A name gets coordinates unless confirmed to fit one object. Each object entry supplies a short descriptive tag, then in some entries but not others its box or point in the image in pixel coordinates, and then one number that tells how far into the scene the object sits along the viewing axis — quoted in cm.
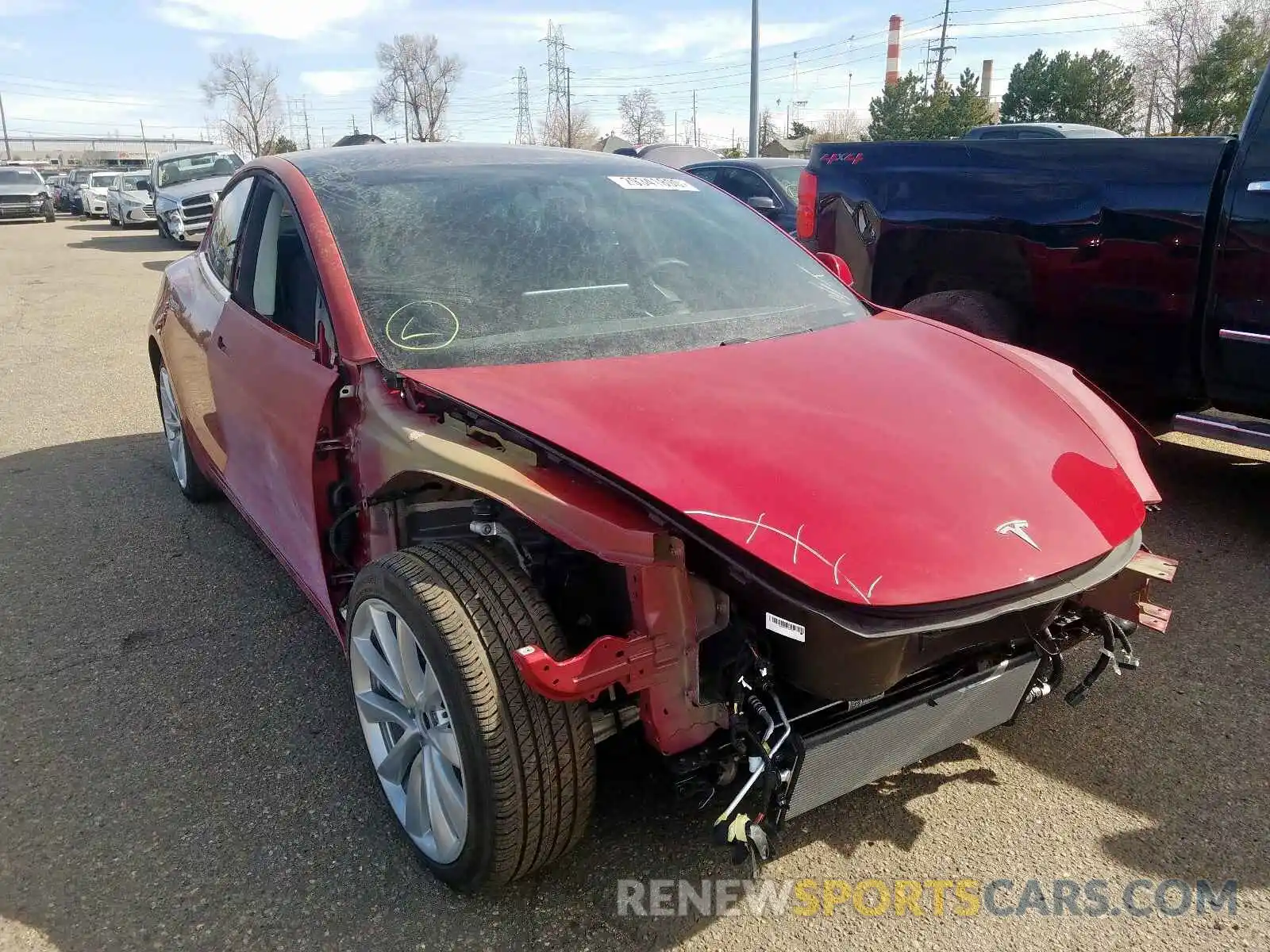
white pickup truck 1869
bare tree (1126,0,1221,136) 4119
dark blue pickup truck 379
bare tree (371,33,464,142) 6266
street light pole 2620
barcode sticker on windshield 337
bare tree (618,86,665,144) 8075
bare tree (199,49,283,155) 6962
